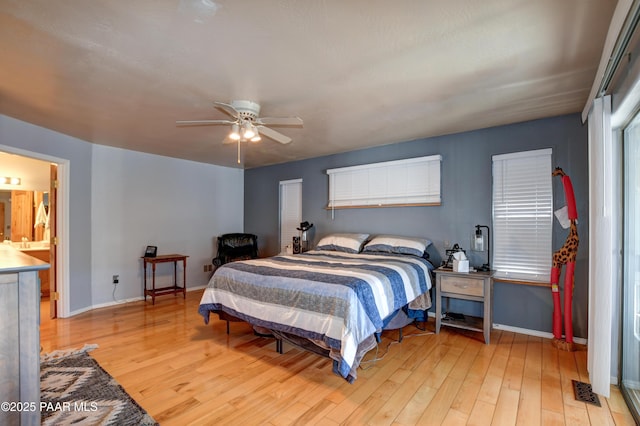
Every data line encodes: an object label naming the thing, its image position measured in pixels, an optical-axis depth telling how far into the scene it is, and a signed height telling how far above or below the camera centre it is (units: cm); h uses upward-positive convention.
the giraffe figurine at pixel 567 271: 288 -57
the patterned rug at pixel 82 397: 191 -134
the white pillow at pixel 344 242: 428 -43
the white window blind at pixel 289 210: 566 +7
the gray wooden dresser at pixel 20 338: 154 -68
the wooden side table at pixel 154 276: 471 -105
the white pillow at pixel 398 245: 379 -42
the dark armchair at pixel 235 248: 561 -66
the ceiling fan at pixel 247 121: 267 +88
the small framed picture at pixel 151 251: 488 -63
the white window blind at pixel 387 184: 409 +46
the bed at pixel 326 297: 224 -75
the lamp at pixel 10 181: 520 +58
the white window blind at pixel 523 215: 331 -1
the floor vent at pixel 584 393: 211 -134
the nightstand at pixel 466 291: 312 -85
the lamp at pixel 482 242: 349 -34
